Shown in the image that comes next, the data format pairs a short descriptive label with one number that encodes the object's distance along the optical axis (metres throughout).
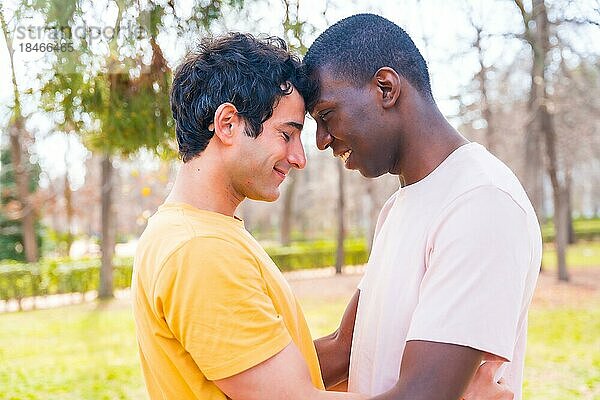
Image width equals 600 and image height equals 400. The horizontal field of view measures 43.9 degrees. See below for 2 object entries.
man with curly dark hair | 1.42
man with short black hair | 1.40
